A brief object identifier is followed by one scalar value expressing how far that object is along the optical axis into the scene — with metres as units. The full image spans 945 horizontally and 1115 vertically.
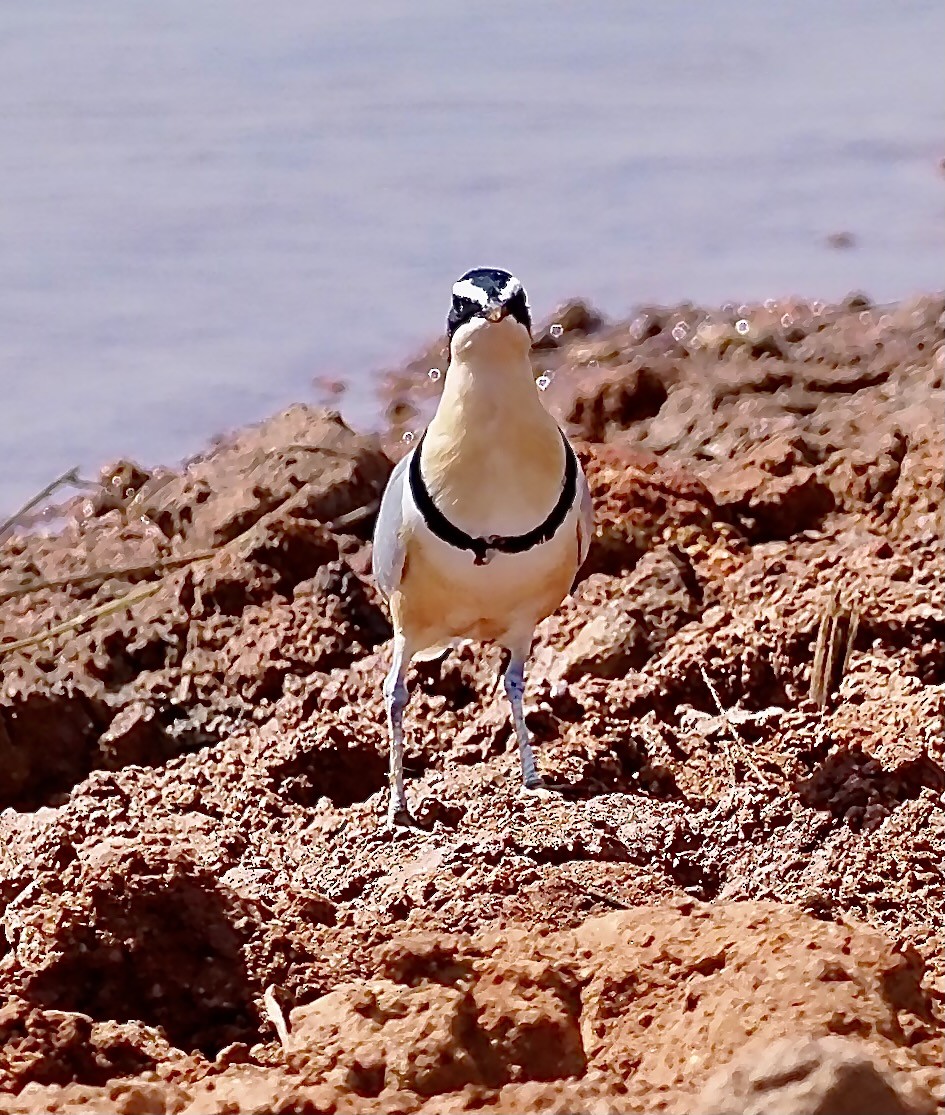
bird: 6.88
